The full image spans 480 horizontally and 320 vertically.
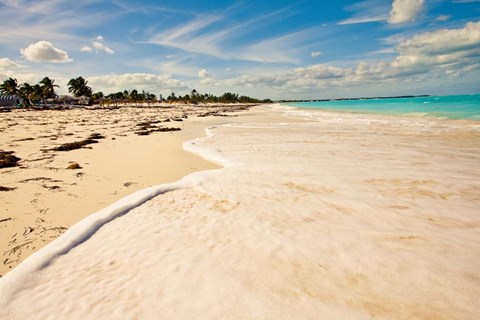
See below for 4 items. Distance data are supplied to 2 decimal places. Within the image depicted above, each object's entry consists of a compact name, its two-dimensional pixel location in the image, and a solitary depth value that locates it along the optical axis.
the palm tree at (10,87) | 88.06
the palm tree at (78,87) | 105.79
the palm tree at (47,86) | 92.62
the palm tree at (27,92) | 89.56
